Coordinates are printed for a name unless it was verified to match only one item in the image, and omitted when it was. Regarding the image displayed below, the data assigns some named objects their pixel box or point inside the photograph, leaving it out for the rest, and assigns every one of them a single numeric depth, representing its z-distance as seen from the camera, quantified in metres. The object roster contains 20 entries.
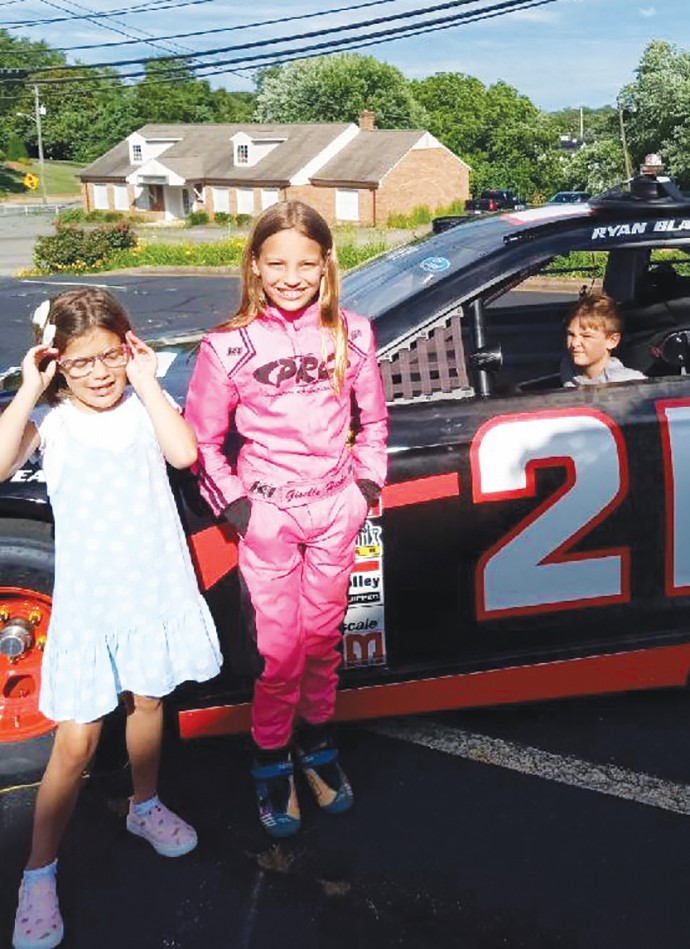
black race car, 2.77
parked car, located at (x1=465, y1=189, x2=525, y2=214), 39.47
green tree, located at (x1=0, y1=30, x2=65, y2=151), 92.03
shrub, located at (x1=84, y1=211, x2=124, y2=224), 53.24
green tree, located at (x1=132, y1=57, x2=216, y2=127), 93.62
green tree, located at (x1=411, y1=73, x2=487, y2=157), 73.25
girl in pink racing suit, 2.43
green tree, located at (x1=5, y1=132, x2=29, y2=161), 91.44
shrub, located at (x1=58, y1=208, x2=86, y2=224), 49.66
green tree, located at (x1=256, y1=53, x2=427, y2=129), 75.44
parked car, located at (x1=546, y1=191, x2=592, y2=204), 26.45
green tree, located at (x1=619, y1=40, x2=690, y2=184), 35.16
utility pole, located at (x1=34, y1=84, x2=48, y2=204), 61.51
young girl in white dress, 2.25
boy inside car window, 3.16
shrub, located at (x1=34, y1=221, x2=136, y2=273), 26.22
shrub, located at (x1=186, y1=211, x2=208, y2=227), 54.72
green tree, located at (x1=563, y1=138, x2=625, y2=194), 38.59
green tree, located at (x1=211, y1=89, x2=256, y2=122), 103.56
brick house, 49.47
